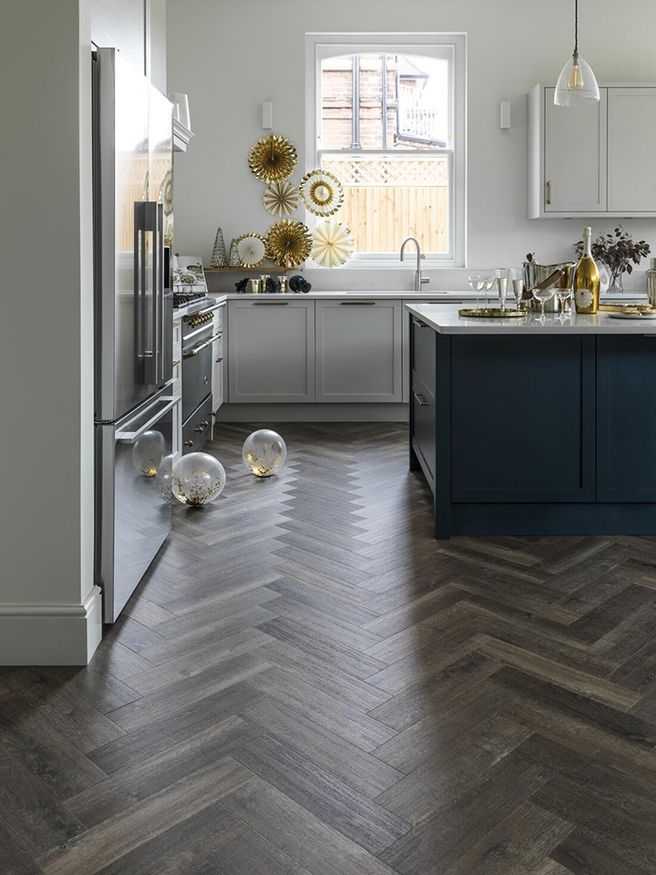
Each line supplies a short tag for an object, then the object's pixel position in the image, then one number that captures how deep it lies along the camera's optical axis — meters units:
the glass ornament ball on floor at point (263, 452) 4.51
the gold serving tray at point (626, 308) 3.81
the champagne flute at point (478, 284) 4.07
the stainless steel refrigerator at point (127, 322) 2.49
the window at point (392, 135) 6.71
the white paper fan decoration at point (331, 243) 6.84
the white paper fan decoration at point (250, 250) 6.71
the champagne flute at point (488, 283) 4.07
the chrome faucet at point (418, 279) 6.73
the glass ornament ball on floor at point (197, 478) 3.76
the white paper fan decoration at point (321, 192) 6.75
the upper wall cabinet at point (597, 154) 6.29
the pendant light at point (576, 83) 4.06
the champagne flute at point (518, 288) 4.21
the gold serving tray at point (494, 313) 3.72
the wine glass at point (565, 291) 3.85
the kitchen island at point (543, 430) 3.42
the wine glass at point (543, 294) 3.85
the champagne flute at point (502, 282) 3.85
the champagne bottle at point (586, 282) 3.92
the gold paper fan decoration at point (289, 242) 6.74
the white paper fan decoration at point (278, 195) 6.73
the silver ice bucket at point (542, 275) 3.95
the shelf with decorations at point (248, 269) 6.69
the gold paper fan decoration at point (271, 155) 6.68
